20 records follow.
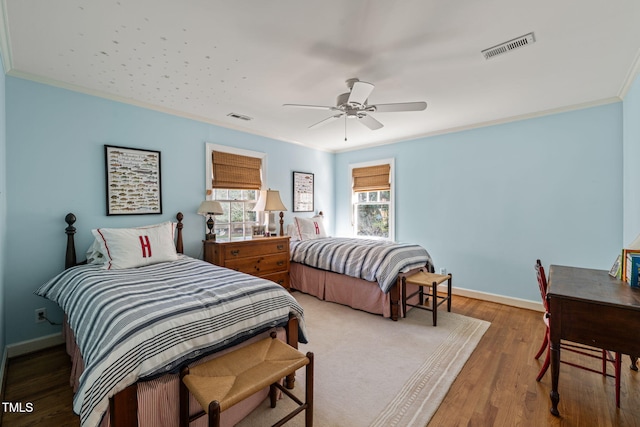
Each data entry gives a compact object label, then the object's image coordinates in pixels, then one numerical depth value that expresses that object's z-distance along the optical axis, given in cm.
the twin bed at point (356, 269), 329
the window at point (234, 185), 385
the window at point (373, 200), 501
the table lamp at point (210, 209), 349
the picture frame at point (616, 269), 208
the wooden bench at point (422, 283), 310
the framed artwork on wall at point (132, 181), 294
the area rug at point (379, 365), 180
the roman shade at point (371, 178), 503
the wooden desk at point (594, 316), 154
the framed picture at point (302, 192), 499
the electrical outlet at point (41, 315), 258
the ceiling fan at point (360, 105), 228
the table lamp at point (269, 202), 407
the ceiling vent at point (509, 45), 198
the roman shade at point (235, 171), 386
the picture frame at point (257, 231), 421
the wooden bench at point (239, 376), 127
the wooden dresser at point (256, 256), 343
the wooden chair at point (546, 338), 190
